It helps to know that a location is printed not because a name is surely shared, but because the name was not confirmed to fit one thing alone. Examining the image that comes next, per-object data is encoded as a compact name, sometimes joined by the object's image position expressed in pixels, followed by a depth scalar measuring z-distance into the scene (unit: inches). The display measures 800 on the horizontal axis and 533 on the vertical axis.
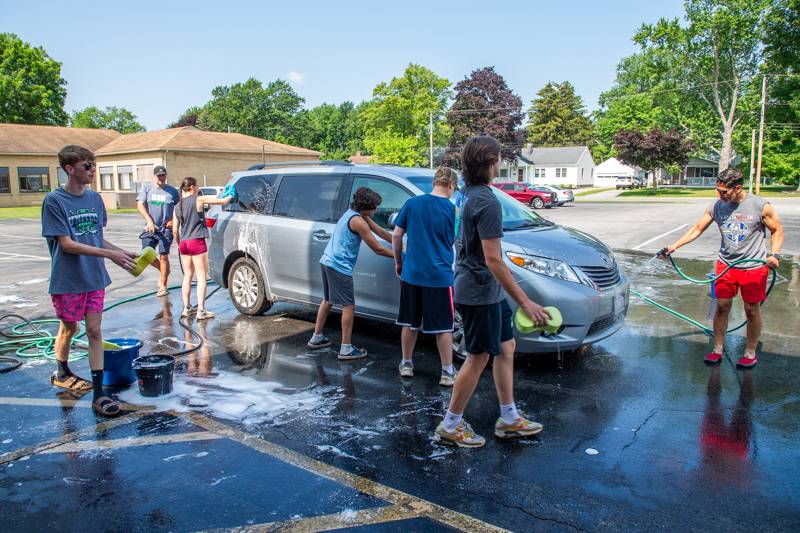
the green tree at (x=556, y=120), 3614.7
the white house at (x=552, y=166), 2997.0
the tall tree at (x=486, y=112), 2716.5
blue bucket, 199.9
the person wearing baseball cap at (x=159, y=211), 336.8
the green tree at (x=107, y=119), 3868.1
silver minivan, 203.8
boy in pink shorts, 172.9
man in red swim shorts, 208.1
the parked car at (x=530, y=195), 1396.4
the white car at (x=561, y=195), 1418.6
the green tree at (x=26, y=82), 2258.9
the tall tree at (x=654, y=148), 2103.8
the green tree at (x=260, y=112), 3203.7
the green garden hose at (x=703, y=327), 256.6
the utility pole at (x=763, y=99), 1745.1
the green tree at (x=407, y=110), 2426.2
